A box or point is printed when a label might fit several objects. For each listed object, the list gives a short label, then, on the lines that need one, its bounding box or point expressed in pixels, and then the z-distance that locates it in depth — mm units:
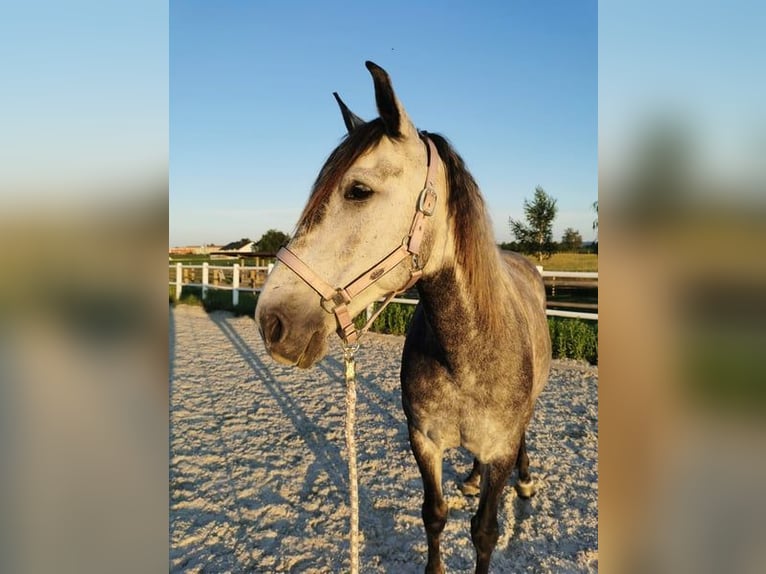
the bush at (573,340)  8266
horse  1700
